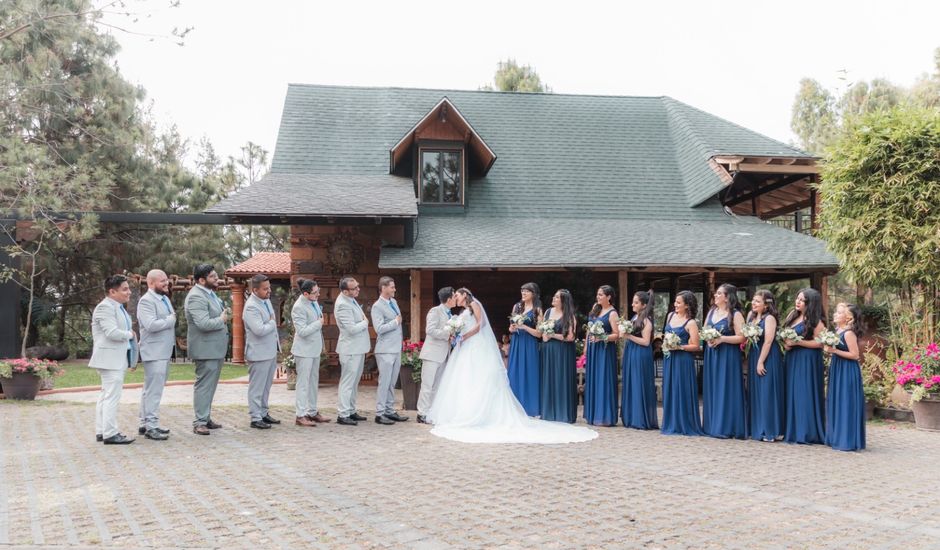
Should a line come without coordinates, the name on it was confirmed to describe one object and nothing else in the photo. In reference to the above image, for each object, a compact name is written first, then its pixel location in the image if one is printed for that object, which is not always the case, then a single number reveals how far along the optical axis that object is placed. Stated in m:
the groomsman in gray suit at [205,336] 8.45
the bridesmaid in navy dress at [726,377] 8.76
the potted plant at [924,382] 9.88
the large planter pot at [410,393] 11.29
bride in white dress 8.77
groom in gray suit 9.80
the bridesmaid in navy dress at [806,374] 8.34
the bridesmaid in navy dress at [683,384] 8.98
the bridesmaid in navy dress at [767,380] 8.56
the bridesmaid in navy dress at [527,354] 10.09
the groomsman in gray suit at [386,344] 9.45
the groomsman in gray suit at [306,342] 9.10
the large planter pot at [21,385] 12.08
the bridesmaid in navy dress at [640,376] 9.33
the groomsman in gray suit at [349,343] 9.27
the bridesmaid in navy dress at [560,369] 9.87
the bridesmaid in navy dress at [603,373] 9.55
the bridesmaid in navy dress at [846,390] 8.12
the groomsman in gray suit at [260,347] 8.80
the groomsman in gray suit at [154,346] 8.24
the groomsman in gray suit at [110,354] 7.98
